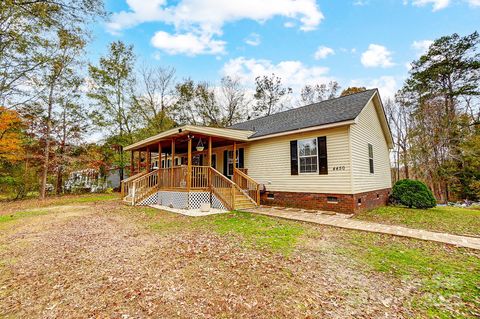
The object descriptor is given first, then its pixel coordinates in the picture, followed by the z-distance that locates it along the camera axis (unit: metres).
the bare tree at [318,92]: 27.05
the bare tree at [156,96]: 24.36
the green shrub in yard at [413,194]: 10.28
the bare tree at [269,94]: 27.83
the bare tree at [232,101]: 27.42
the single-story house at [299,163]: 8.88
